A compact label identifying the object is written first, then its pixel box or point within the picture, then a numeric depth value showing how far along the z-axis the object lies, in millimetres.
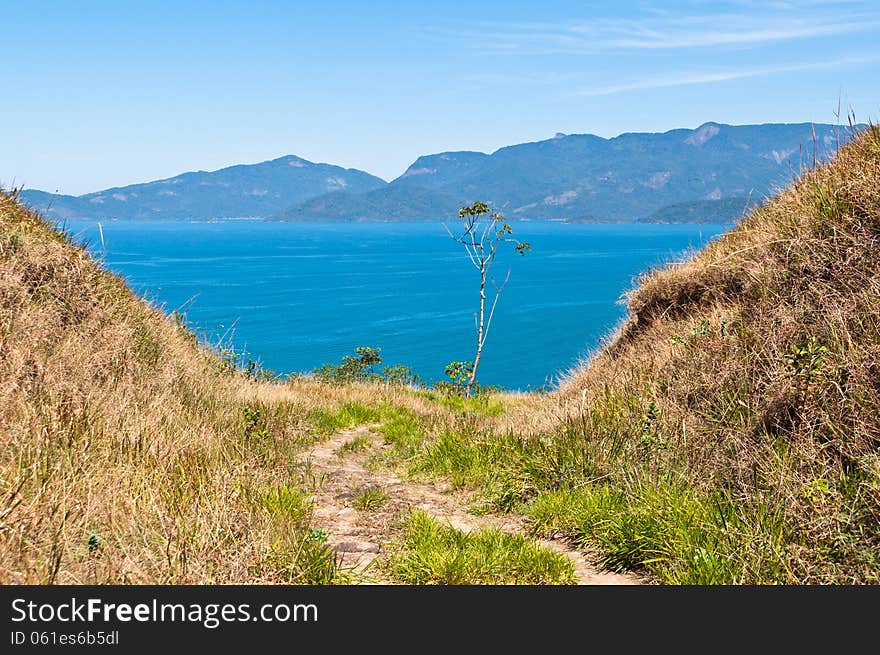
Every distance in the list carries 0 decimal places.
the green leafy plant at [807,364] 5762
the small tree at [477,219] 30141
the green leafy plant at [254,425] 8195
